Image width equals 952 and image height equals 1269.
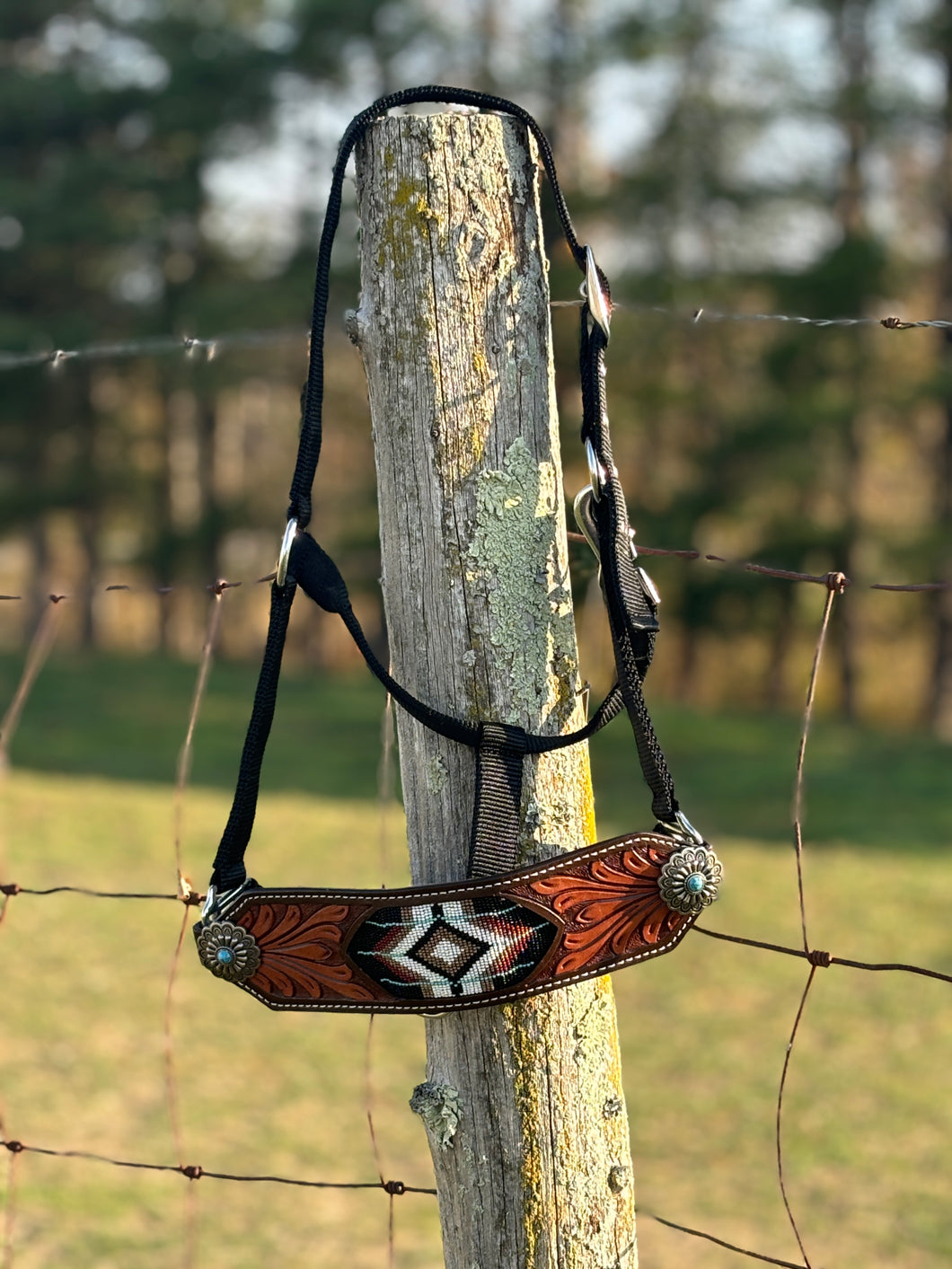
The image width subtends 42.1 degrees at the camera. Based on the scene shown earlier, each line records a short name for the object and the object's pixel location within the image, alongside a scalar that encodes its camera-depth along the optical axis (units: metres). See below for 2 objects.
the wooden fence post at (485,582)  1.32
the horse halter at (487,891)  1.26
